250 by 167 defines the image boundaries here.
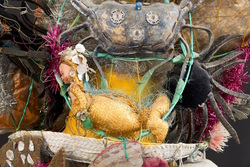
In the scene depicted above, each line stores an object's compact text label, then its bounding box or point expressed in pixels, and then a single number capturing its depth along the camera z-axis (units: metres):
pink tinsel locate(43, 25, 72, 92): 1.11
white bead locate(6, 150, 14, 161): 1.12
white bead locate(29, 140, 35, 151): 1.08
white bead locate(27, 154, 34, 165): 1.09
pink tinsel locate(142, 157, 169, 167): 1.04
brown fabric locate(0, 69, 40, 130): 1.29
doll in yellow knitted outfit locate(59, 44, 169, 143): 1.04
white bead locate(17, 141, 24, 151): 1.10
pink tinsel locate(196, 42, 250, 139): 1.29
